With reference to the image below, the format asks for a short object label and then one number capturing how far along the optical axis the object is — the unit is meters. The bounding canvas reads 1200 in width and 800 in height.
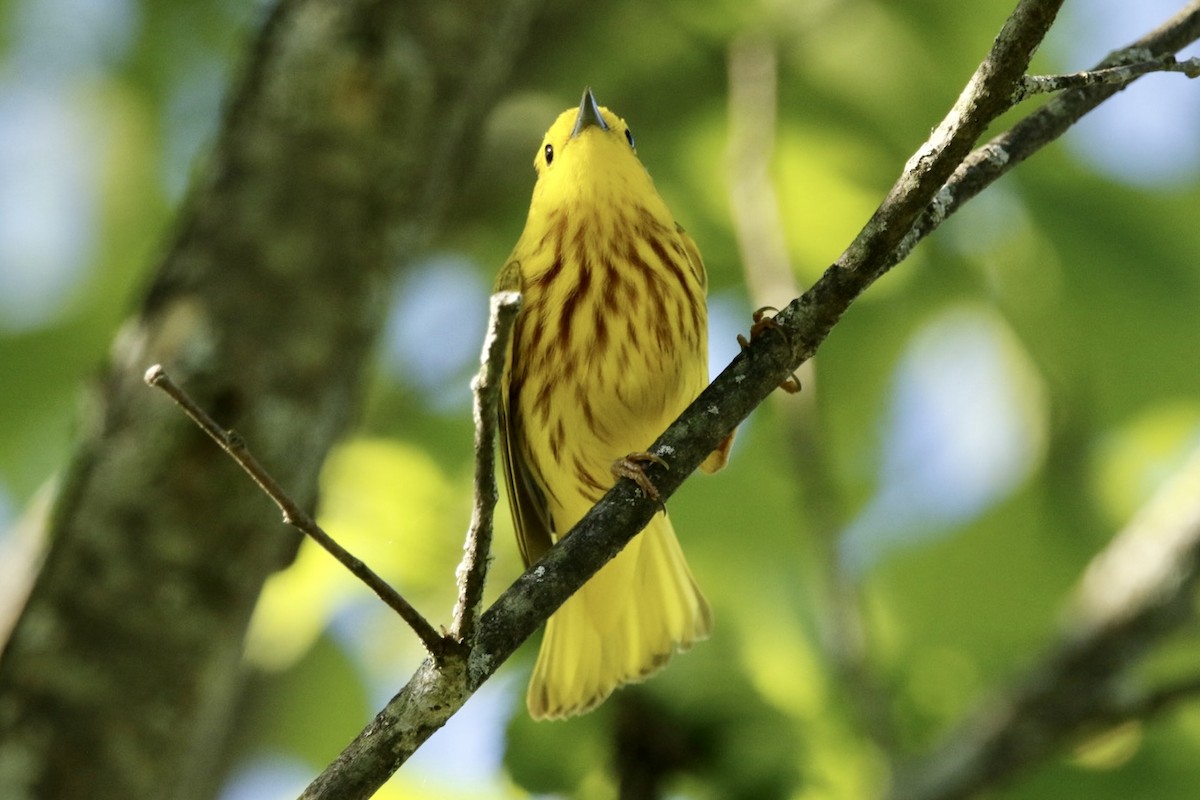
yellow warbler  7.60
